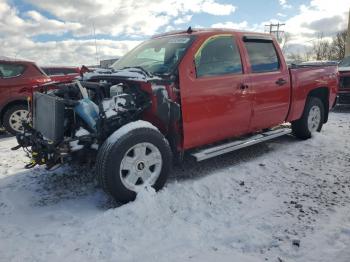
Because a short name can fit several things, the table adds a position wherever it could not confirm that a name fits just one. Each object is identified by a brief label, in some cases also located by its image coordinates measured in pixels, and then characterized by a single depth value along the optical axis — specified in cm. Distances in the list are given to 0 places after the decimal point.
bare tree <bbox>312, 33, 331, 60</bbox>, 5262
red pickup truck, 386
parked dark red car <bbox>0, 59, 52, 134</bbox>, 783
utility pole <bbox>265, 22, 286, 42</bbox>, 4392
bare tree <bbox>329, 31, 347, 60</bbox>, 4793
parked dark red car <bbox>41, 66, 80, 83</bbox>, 1263
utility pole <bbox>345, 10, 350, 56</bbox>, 3488
